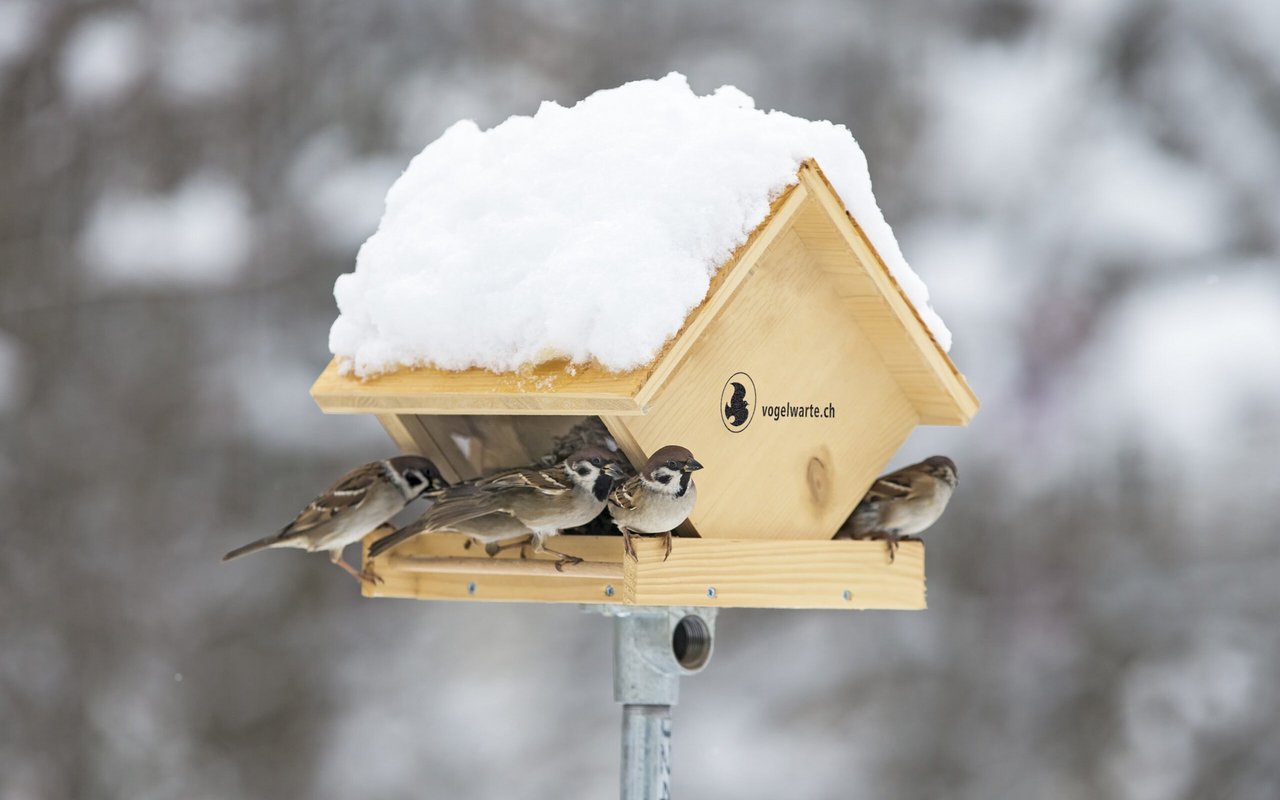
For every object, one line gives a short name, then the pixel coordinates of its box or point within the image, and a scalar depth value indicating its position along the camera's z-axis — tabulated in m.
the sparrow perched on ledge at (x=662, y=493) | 5.18
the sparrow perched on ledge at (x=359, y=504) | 6.26
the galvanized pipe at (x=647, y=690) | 5.84
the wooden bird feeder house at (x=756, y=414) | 5.40
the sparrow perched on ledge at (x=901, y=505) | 6.19
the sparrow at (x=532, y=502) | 5.61
